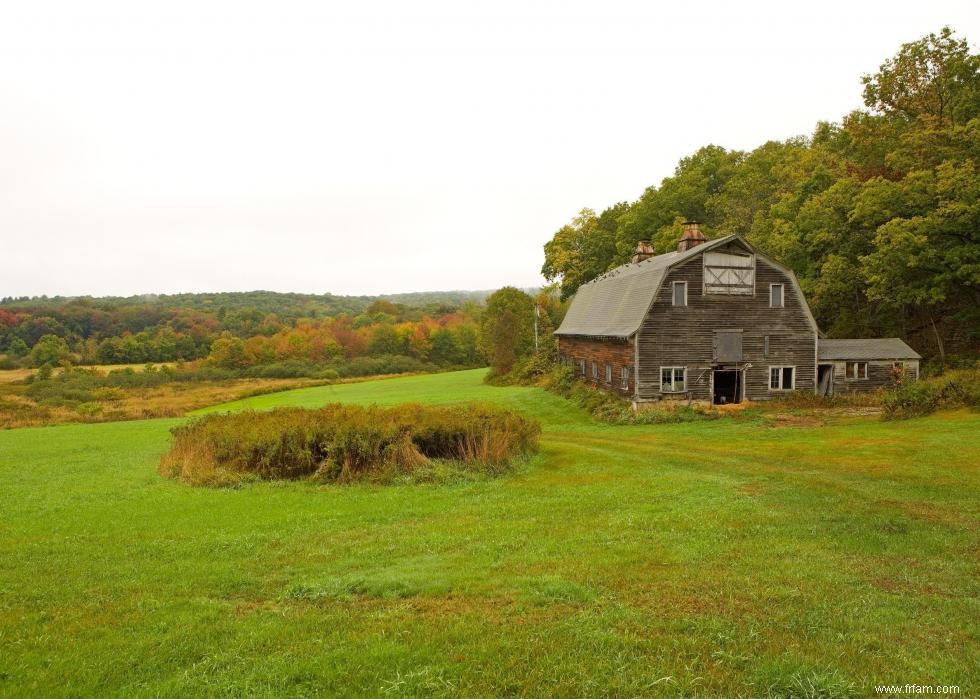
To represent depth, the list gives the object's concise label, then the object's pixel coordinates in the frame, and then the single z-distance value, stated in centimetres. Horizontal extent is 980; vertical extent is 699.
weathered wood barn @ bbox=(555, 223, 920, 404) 3134
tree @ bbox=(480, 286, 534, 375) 5397
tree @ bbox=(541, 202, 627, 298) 6166
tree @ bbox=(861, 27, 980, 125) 3488
